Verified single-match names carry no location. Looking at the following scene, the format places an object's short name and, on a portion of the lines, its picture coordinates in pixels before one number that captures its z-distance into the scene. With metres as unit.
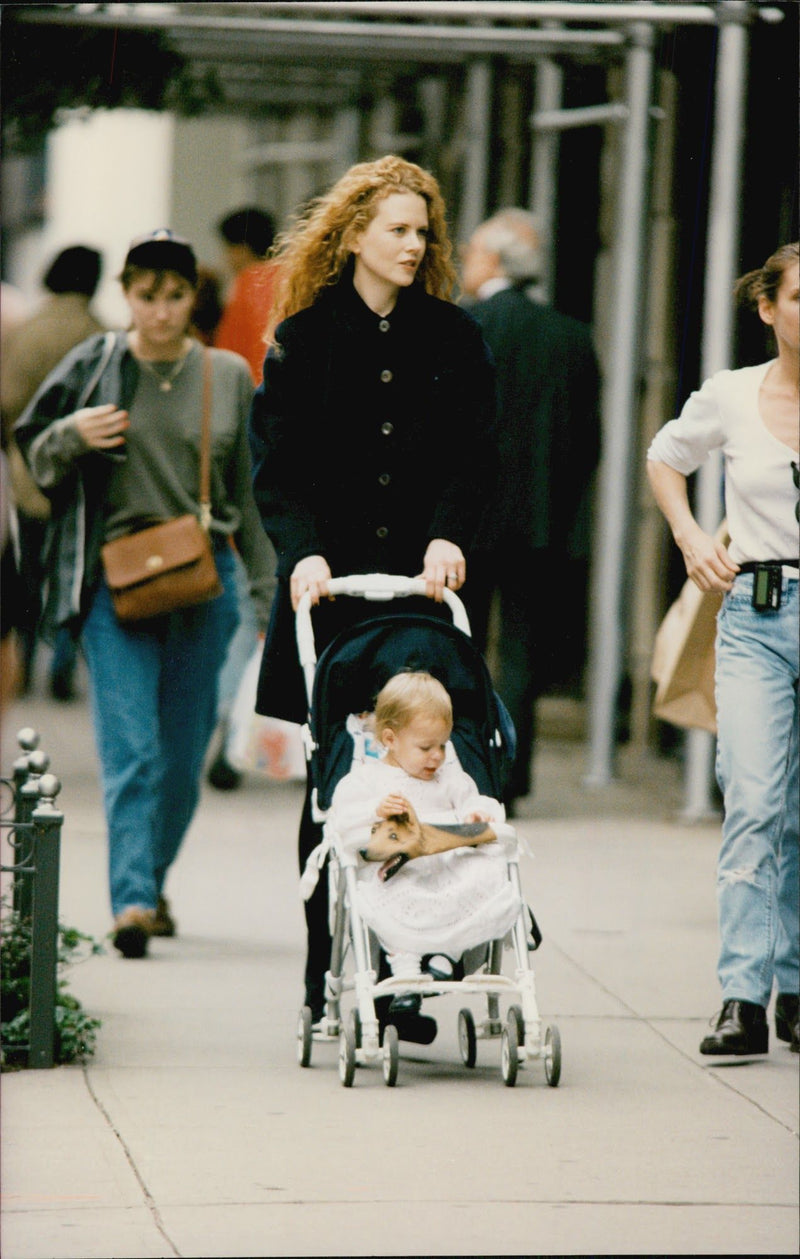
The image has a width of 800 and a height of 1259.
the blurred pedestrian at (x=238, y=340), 19.33
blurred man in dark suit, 15.79
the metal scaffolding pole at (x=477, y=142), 25.64
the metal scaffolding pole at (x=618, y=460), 18.70
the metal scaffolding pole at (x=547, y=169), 22.19
